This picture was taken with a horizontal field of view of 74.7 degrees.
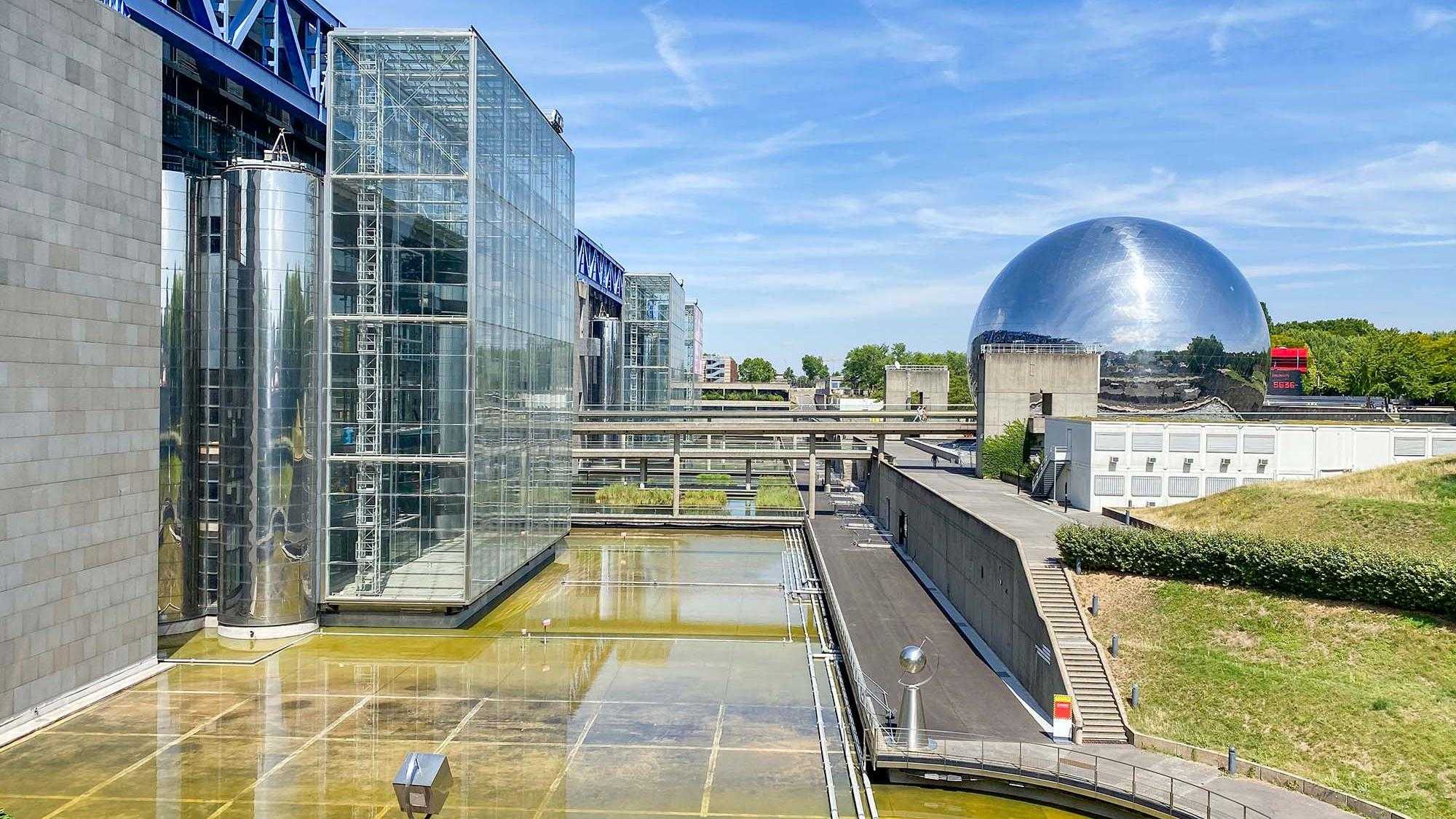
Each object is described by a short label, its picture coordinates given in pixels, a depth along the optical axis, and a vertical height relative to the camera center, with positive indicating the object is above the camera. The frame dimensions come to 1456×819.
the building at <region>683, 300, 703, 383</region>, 117.50 +7.92
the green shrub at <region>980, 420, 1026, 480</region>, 48.94 -2.83
